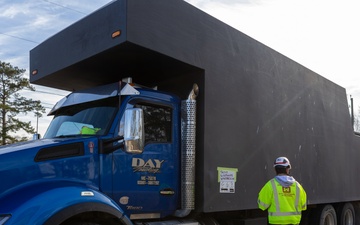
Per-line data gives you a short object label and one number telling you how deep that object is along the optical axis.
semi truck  3.89
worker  4.81
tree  32.66
